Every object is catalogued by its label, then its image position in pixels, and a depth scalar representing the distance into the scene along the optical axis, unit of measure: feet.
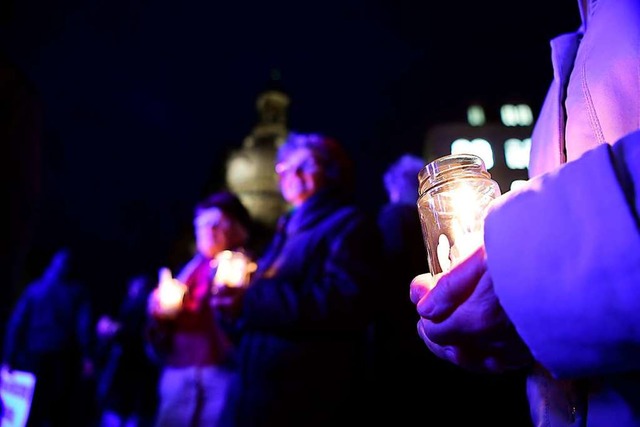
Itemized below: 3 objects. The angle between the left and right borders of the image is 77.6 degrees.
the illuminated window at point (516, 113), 58.89
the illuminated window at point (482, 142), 43.87
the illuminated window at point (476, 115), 58.29
